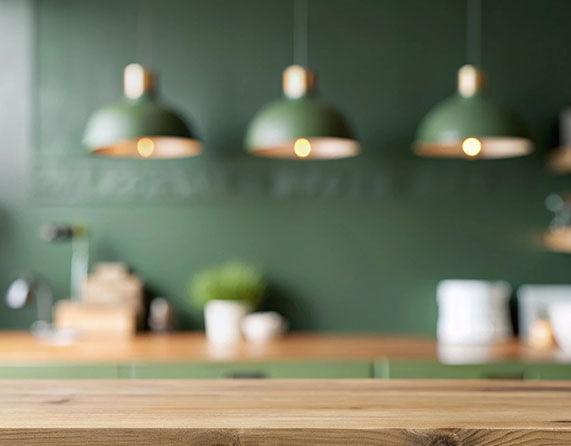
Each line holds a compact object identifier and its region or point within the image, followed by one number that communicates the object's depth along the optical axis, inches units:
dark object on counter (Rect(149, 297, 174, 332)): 152.9
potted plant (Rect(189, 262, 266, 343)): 145.4
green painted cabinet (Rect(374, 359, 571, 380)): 123.6
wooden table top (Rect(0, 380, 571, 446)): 30.4
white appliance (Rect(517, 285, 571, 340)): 152.8
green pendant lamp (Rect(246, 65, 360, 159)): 125.6
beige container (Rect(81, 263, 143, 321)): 150.7
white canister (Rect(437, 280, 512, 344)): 146.4
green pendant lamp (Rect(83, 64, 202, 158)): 127.6
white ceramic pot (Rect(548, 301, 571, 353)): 132.2
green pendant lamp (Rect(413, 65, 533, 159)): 126.0
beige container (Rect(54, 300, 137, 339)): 146.8
